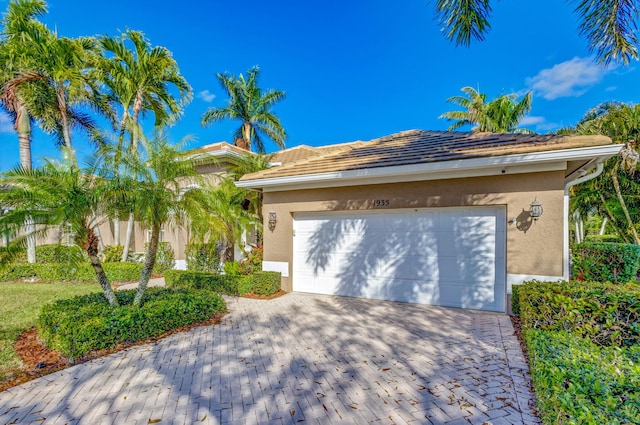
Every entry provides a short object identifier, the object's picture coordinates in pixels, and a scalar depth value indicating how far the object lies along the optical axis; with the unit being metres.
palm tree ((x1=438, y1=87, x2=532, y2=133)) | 21.56
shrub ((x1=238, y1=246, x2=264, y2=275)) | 10.38
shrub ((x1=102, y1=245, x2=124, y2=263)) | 14.50
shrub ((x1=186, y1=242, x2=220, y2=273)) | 12.45
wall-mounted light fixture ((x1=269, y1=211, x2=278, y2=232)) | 9.63
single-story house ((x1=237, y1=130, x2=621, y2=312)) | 6.57
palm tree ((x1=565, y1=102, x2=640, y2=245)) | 13.62
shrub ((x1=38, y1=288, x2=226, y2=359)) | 5.04
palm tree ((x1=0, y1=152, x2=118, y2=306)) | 5.16
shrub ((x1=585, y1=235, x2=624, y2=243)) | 19.35
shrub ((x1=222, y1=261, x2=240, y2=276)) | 10.83
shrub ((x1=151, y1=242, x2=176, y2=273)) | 13.73
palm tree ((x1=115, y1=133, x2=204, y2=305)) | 5.91
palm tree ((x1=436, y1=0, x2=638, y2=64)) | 4.93
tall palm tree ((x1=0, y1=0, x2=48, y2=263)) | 11.42
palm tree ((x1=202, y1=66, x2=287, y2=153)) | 22.44
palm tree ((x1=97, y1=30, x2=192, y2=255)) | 12.37
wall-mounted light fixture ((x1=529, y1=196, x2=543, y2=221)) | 6.49
